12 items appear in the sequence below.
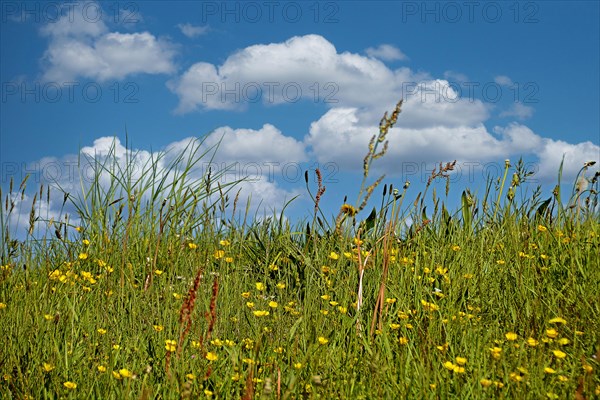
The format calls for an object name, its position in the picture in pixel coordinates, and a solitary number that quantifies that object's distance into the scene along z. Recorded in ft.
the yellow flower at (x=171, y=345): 8.01
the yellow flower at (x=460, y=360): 7.47
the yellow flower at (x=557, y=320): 8.50
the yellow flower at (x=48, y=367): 7.95
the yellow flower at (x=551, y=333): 8.14
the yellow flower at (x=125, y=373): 7.10
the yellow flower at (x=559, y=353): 7.60
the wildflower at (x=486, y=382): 6.75
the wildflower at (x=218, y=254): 13.28
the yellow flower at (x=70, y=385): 7.39
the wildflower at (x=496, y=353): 7.73
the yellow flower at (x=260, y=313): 9.06
